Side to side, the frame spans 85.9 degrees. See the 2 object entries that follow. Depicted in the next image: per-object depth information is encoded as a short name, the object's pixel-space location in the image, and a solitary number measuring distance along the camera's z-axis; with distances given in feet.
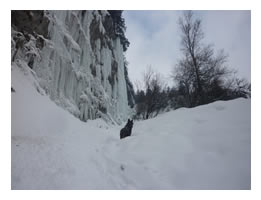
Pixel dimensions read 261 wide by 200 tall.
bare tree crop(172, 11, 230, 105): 21.88
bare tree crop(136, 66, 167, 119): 30.25
